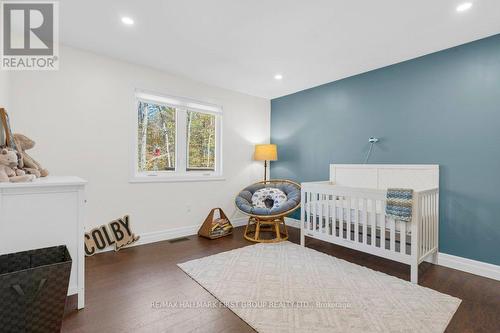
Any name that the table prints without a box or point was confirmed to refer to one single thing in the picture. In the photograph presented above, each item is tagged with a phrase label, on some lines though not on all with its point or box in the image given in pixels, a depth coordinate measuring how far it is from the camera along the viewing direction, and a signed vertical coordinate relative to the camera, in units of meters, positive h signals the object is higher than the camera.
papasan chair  3.26 -0.54
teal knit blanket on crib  2.21 -0.34
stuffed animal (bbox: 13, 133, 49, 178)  1.85 +0.05
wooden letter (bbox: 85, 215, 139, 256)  2.77 -0.82
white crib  2.28 -0.51
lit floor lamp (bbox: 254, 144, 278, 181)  4.08 +0.22
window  3.30 +0.38
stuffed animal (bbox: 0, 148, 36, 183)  1.57 -0.02
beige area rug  1.62 -1.02
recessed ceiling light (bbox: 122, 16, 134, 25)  2.15 +1.28
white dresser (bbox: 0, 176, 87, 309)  1.54 -0.34
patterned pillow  3.68 -0.47
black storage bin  1.26 -0.69
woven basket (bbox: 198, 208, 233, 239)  3.39 -0.86
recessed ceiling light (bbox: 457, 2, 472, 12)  1.92 +1.24
